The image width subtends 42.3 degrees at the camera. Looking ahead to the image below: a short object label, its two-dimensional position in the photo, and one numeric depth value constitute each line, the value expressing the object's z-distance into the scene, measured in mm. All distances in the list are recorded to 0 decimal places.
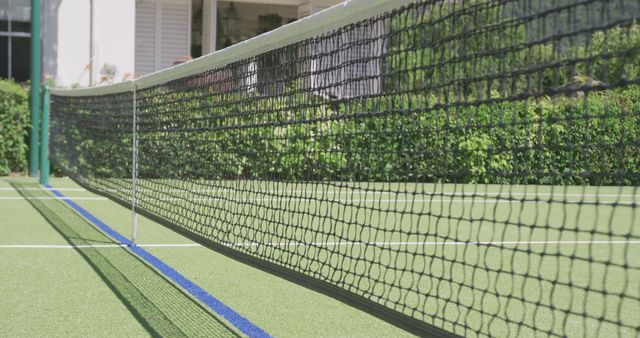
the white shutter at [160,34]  20422
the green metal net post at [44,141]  12258
